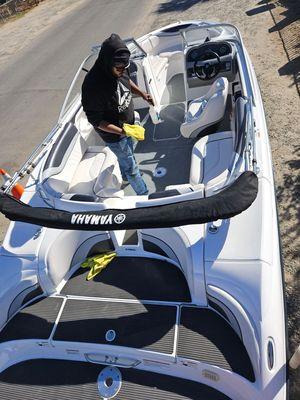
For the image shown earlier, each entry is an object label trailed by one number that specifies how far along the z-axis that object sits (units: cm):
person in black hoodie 355
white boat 266
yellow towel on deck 347
